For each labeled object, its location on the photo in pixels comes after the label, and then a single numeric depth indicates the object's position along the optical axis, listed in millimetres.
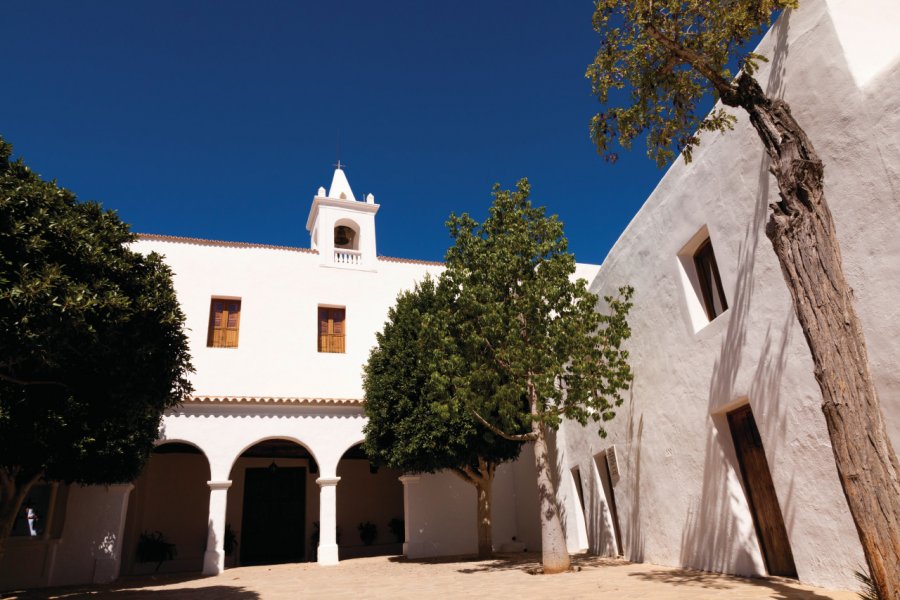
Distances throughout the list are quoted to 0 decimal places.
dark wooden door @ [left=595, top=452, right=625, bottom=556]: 11727
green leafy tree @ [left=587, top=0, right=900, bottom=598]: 4320
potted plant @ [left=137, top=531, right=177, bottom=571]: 15953
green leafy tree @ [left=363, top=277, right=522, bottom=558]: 13906
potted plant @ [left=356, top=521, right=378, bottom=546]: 18922
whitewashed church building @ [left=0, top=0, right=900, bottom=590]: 5973
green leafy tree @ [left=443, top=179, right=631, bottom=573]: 10055
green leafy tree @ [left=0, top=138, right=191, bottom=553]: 6812
